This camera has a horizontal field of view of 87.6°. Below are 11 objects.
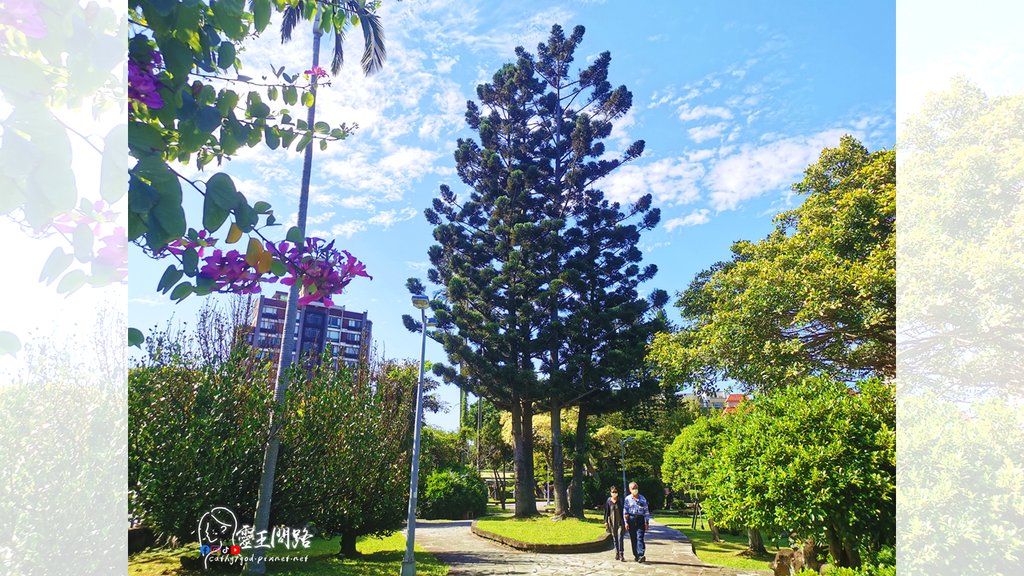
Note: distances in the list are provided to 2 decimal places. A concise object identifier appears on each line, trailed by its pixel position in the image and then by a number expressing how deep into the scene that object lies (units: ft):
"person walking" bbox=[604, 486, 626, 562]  32.78
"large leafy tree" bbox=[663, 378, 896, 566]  16.03
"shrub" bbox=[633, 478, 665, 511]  93.05
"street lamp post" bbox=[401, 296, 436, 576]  27.45
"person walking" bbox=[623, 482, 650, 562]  30.09
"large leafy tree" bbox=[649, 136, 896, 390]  22.93
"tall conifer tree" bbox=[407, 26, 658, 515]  65.51
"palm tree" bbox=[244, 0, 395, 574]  24.02
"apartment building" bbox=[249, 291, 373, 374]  201.77
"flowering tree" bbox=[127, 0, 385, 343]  4.47
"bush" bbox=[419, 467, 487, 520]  68.49
